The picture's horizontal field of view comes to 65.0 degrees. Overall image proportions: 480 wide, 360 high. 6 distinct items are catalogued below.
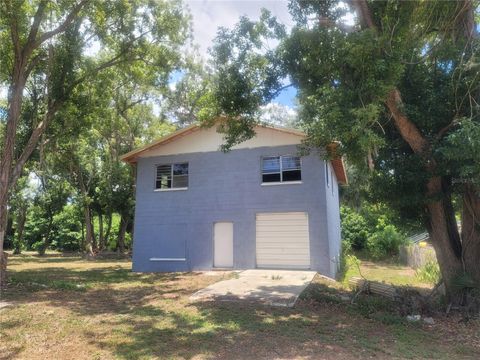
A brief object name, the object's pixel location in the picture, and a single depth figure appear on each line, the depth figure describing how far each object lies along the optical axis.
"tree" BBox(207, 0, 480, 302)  8.17
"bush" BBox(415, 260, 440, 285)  15.08
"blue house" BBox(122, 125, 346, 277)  16.04
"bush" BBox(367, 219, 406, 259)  26.72
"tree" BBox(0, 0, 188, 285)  13.23
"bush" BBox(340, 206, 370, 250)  28.67
